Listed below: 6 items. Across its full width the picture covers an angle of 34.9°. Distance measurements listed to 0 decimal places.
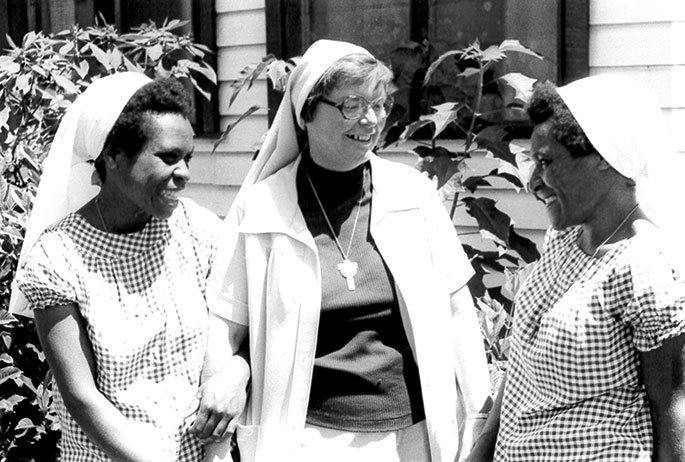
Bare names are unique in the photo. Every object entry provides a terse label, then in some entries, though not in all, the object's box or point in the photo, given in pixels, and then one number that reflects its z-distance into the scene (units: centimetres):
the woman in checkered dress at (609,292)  223
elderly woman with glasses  273
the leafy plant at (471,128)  461
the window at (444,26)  489
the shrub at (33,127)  419
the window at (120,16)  645
